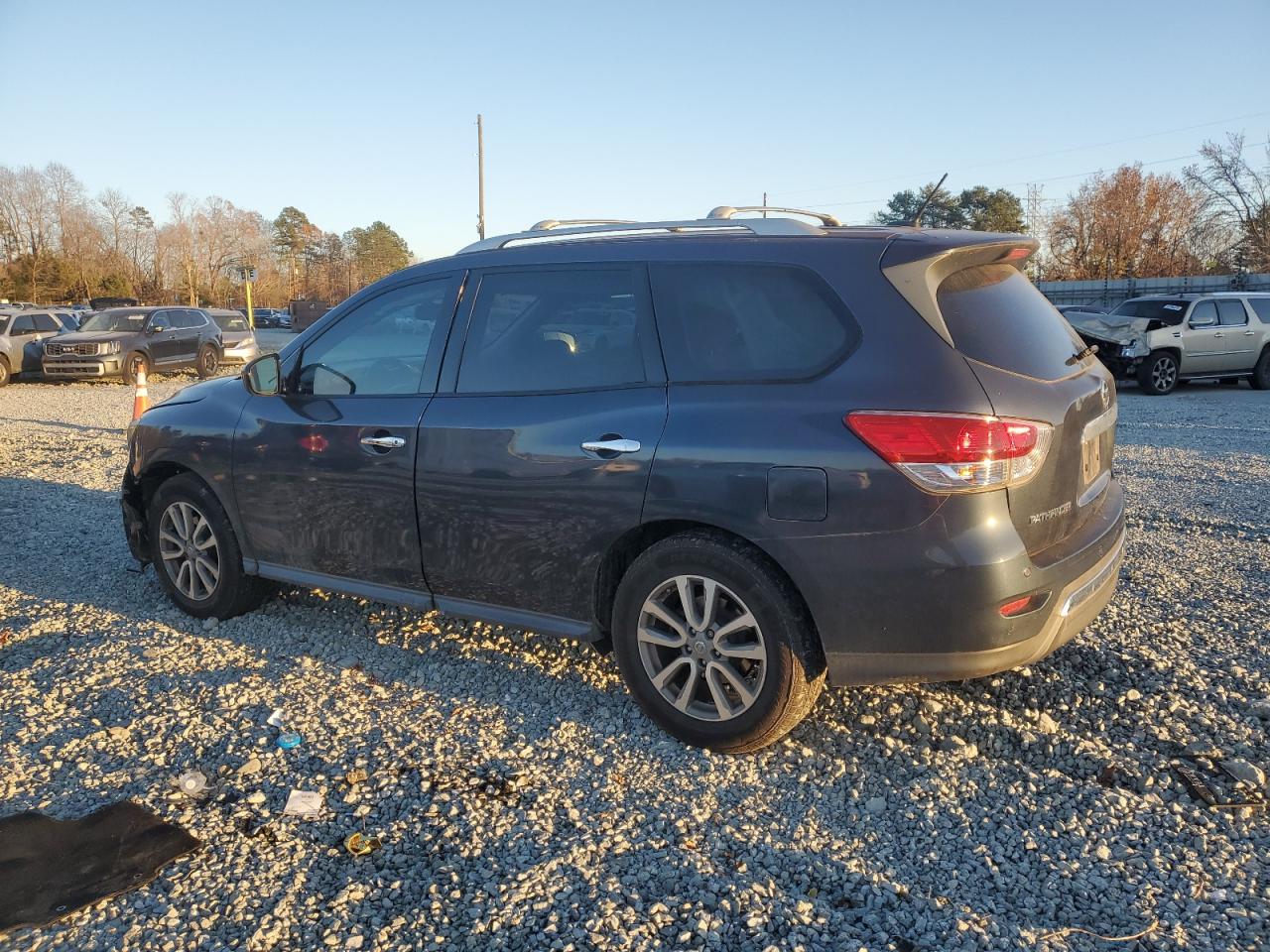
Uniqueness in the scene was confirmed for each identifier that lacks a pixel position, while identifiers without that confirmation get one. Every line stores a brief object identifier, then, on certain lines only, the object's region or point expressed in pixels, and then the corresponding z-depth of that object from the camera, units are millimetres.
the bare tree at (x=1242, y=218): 51188
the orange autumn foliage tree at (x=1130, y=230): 58500
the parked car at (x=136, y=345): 20172
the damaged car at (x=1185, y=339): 17109
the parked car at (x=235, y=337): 23250
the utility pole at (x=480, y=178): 40031
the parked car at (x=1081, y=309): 18828
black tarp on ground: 2609
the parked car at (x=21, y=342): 21047
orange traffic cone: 10216
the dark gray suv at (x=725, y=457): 2961
